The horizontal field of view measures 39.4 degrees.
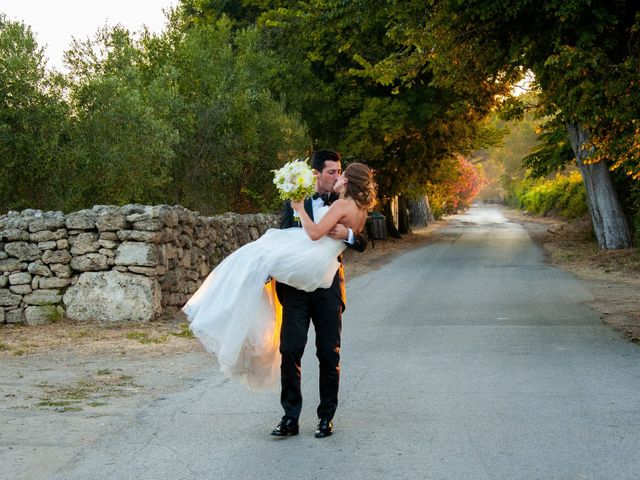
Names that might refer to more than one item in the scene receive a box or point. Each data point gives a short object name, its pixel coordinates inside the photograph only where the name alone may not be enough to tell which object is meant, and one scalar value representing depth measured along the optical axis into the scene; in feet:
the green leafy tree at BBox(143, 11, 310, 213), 71.82
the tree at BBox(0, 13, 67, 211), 51.37
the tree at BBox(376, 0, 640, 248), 36.55
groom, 20.79
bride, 20.61
